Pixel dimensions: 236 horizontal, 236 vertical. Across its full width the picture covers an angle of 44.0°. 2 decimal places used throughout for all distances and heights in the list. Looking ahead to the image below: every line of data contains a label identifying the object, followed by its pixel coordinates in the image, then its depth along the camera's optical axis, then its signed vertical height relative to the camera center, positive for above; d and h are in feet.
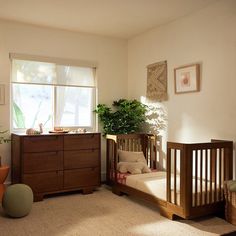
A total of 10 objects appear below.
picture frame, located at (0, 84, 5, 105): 13.48 +1.18
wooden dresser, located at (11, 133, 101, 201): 12.44 -1.90
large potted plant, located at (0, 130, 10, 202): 11.36 -2.18
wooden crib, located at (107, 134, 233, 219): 9.68 -2.30
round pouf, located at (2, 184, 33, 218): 10.16 -2.87
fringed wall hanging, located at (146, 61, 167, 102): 14.26 +1.94
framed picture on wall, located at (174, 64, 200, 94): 12.32 +1.82
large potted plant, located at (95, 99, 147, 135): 15.39 +0.15
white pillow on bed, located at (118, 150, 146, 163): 13.93 -1.75
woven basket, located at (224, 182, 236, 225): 9.69 -2.88
